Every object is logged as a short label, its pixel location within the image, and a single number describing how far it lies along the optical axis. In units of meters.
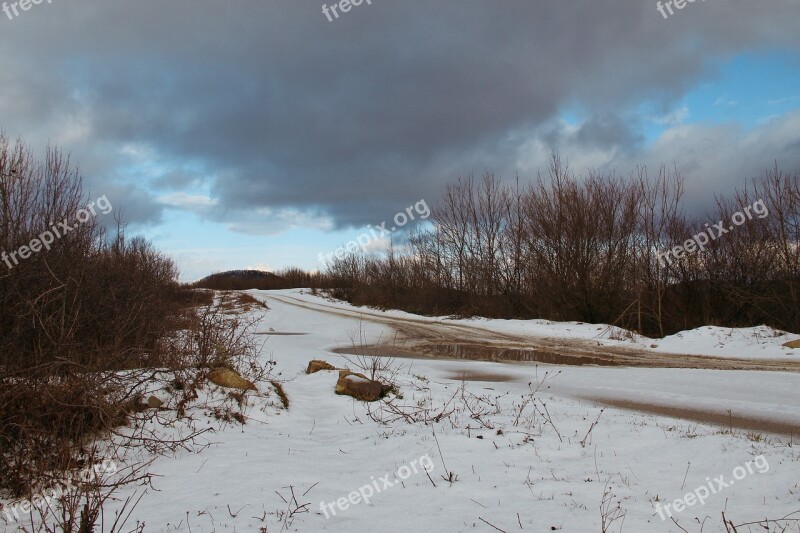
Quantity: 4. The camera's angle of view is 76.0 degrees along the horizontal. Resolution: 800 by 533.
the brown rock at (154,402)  6.81
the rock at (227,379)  8.03
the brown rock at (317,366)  11.14
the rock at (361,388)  9.02
